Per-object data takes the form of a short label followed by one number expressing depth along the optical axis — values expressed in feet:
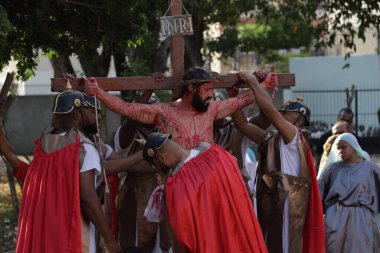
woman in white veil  45.87
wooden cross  34.51
